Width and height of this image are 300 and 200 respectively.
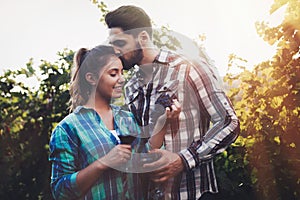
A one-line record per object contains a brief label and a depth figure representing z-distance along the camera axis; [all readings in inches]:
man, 87.8
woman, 88.3
